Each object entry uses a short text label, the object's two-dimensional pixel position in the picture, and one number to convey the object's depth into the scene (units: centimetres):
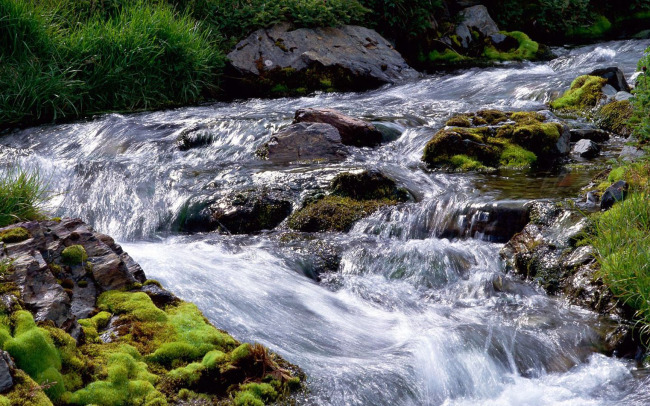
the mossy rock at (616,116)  1020
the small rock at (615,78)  1192
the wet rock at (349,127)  1017
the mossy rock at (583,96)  1152
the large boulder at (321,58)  1495
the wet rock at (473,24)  1822
